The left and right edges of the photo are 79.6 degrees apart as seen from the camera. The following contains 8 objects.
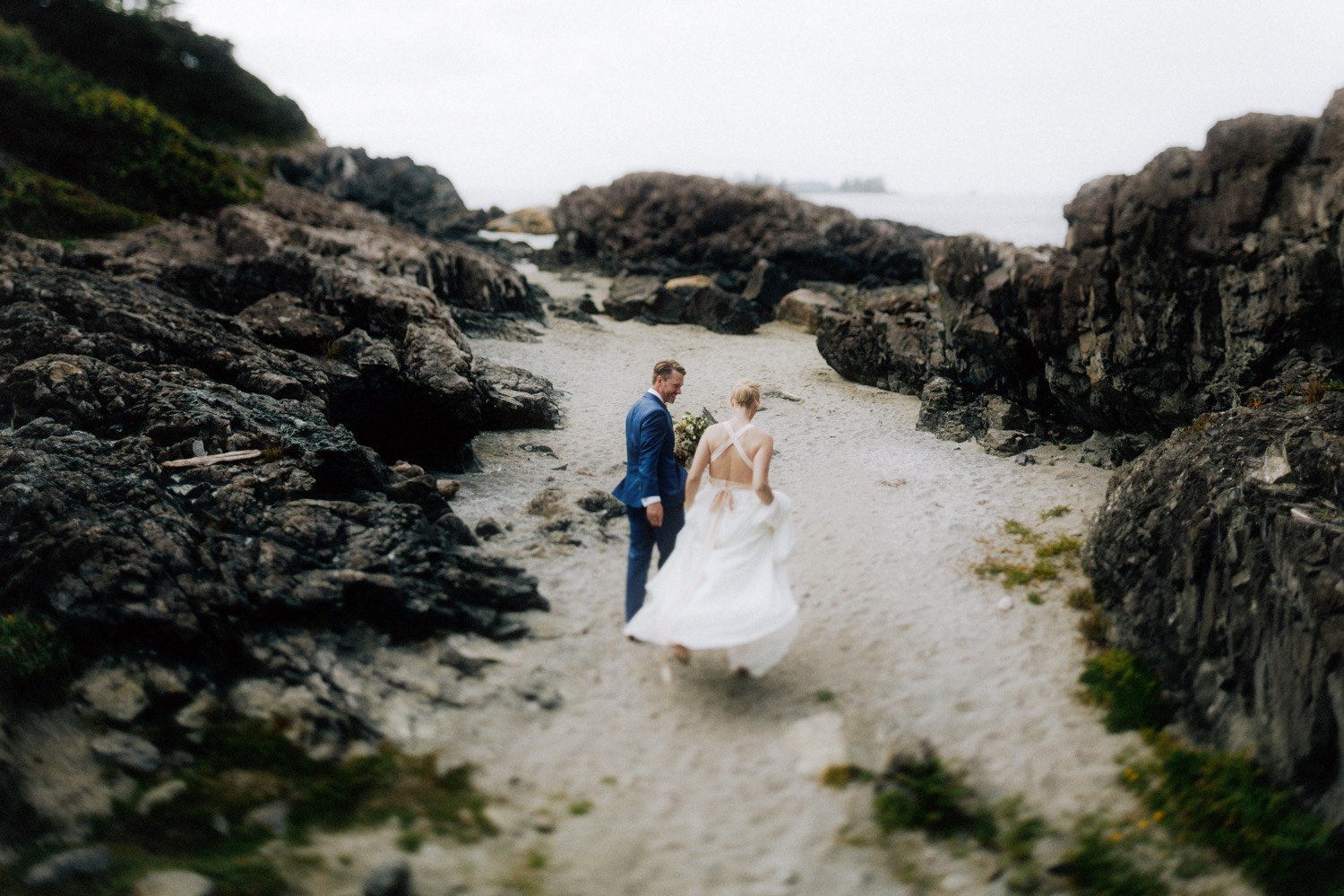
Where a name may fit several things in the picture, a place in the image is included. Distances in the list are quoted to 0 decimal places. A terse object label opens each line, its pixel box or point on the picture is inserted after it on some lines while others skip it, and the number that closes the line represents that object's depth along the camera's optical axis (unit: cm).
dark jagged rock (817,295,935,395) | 2266
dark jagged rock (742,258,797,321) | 3732
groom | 876
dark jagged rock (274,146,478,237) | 5762
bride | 796
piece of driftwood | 1146
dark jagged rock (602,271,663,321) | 3444
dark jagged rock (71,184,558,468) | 1593
